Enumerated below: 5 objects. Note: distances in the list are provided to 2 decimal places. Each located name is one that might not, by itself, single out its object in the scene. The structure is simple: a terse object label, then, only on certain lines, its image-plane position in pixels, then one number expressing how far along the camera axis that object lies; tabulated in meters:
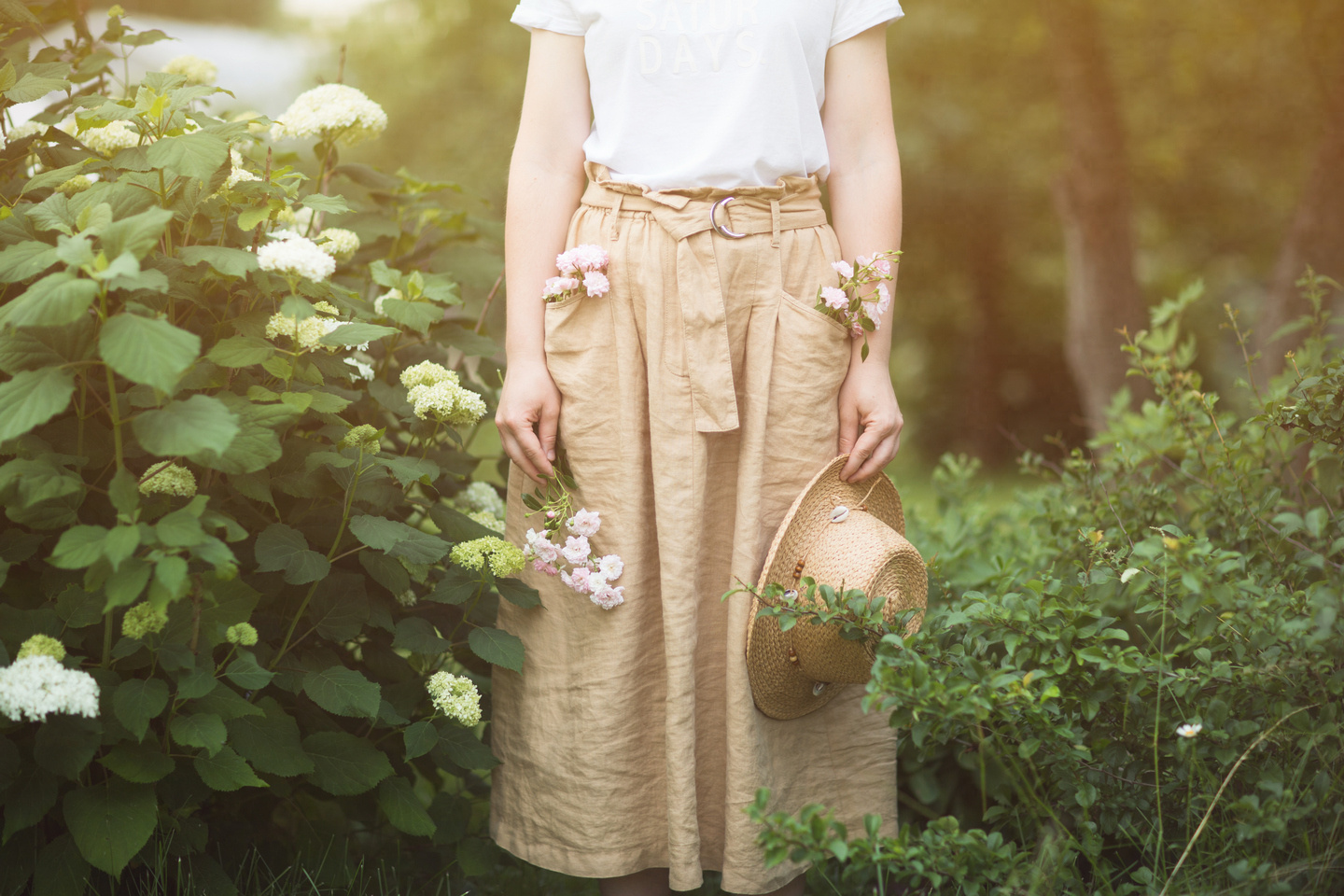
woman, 4.11
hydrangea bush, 3.91
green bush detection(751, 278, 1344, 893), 3.95
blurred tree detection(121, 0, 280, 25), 12.15
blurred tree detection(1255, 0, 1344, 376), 6.61
